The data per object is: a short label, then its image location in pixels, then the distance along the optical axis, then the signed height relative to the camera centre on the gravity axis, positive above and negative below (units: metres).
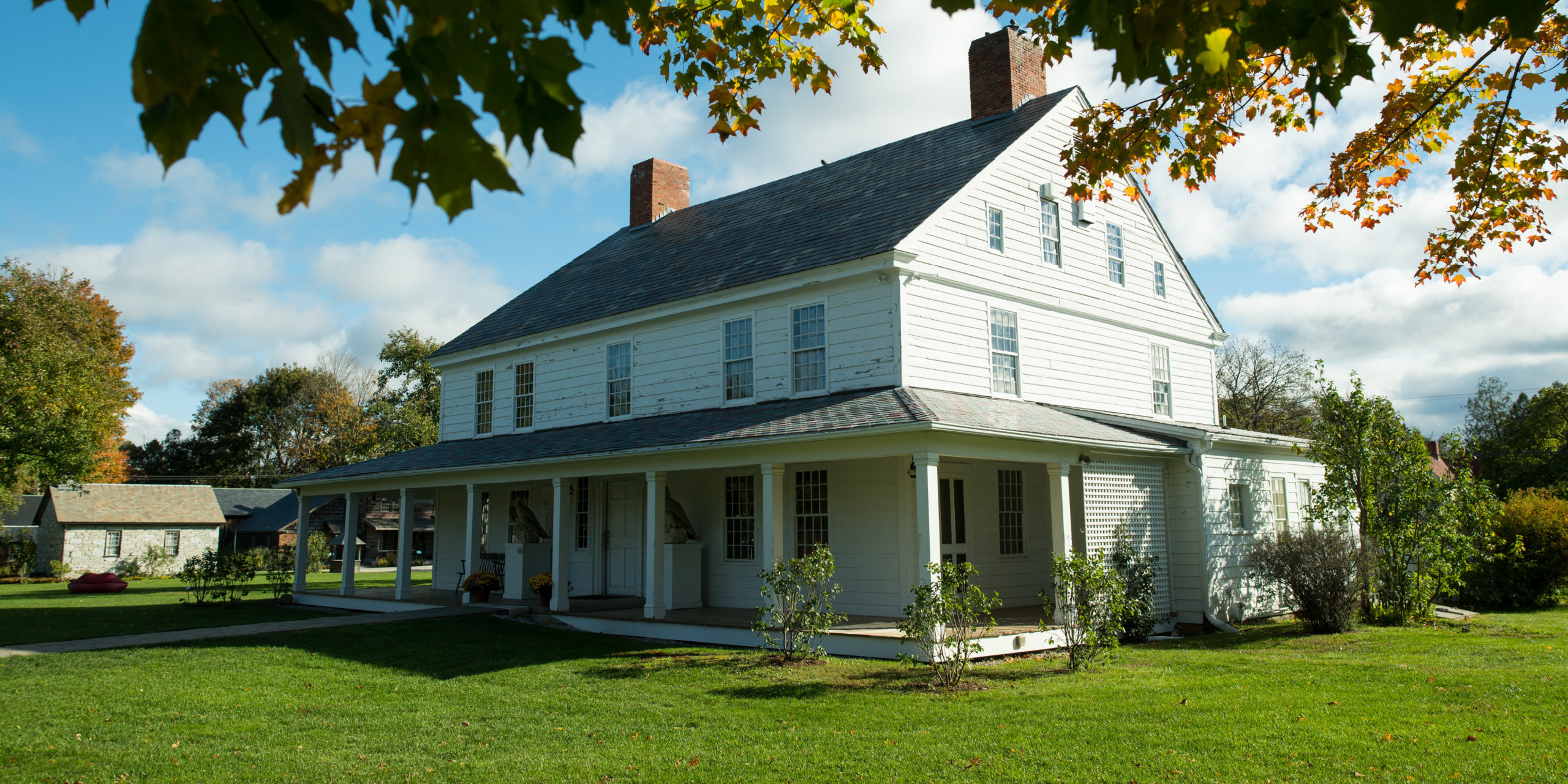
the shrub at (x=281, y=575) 22.38 -1.02
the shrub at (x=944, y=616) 10.70 -1.04
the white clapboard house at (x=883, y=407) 14.37 +2.15
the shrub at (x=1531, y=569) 19.16 -0.99
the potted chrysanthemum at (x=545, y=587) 17.50 -1.05
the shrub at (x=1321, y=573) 14.45 -0.80
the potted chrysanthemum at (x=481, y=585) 18.59 -1.05
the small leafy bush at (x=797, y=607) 12.23 -1.04
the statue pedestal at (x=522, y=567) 18.55 -0.71
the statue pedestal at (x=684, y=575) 16.08 -0.81
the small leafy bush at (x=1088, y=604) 11.04 -0.94
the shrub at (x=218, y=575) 21.39 -0.94
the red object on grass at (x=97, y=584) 29.61 -1.54
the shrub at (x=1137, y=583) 13.98 -0.87
